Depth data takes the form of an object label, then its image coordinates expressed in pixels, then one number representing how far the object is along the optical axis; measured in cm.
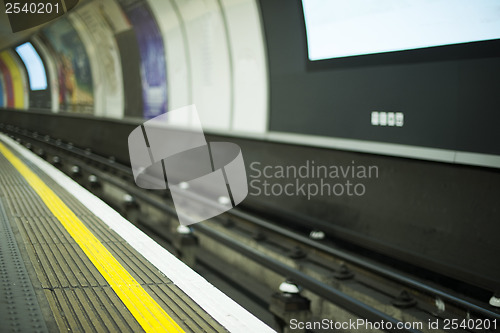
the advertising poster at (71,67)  1658
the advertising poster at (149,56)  1100
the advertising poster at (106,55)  1323
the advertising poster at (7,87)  2864
